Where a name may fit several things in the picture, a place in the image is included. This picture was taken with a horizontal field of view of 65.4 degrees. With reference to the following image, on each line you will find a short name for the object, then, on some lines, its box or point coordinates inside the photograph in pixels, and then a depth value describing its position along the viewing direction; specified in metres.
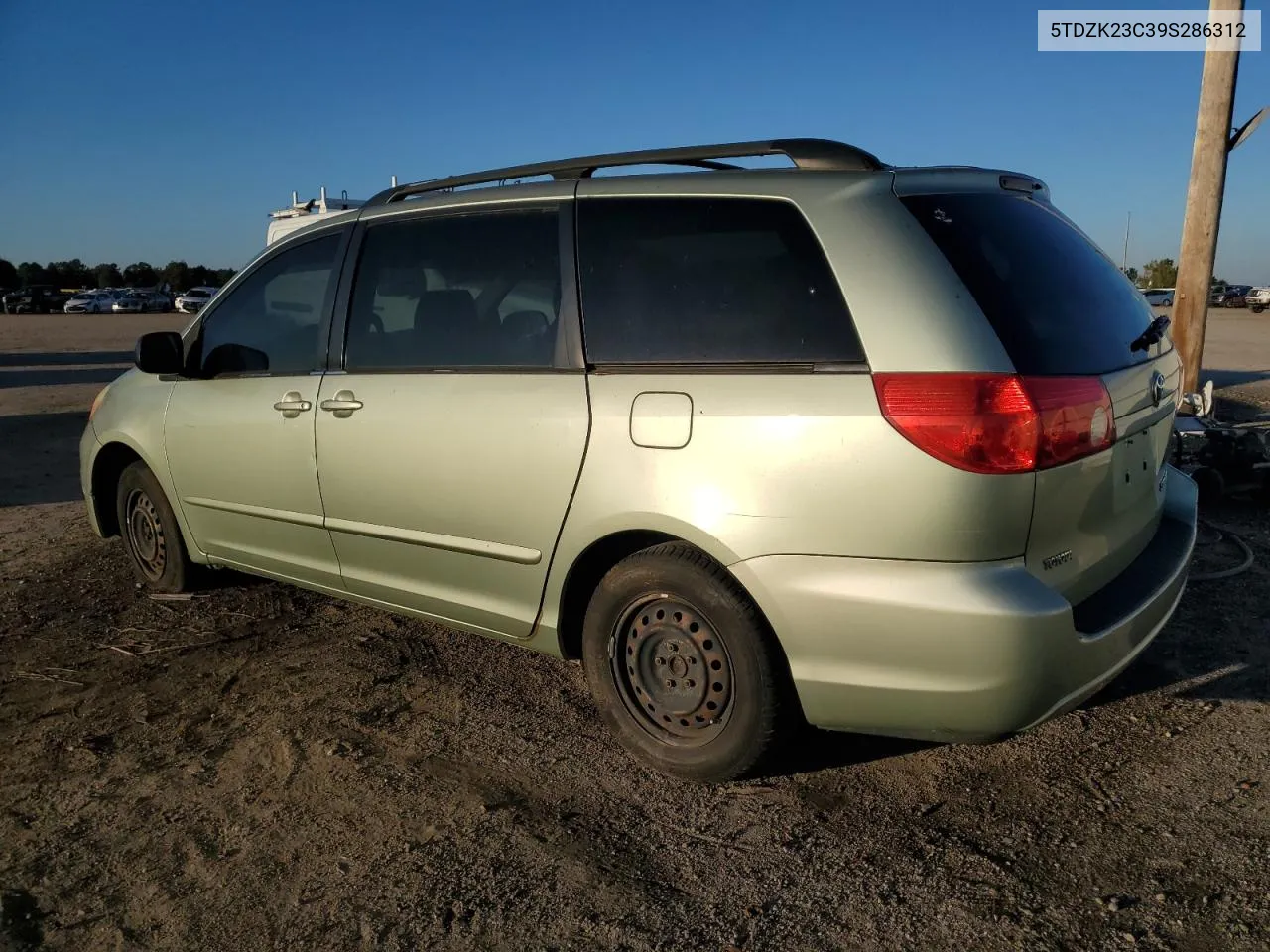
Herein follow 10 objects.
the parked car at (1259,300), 48.94
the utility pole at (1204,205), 8.40
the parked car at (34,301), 52.72
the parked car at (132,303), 54.38
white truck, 12.11
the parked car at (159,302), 57.19
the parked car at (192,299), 50.40
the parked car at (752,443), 2.53
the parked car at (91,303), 52.91
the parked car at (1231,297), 56.12
